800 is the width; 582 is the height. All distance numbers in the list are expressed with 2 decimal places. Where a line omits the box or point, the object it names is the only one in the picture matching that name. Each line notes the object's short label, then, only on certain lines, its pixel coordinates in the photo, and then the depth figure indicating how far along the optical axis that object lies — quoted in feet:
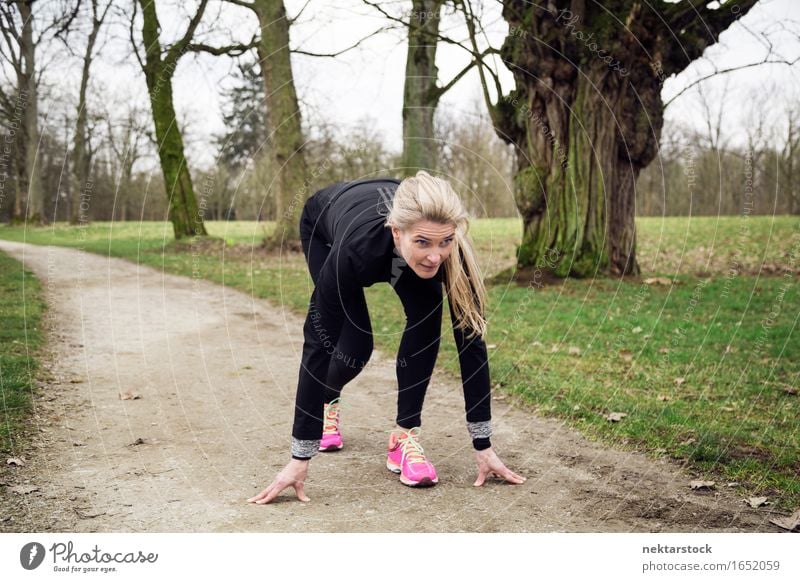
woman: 11.13
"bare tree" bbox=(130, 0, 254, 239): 25.02
